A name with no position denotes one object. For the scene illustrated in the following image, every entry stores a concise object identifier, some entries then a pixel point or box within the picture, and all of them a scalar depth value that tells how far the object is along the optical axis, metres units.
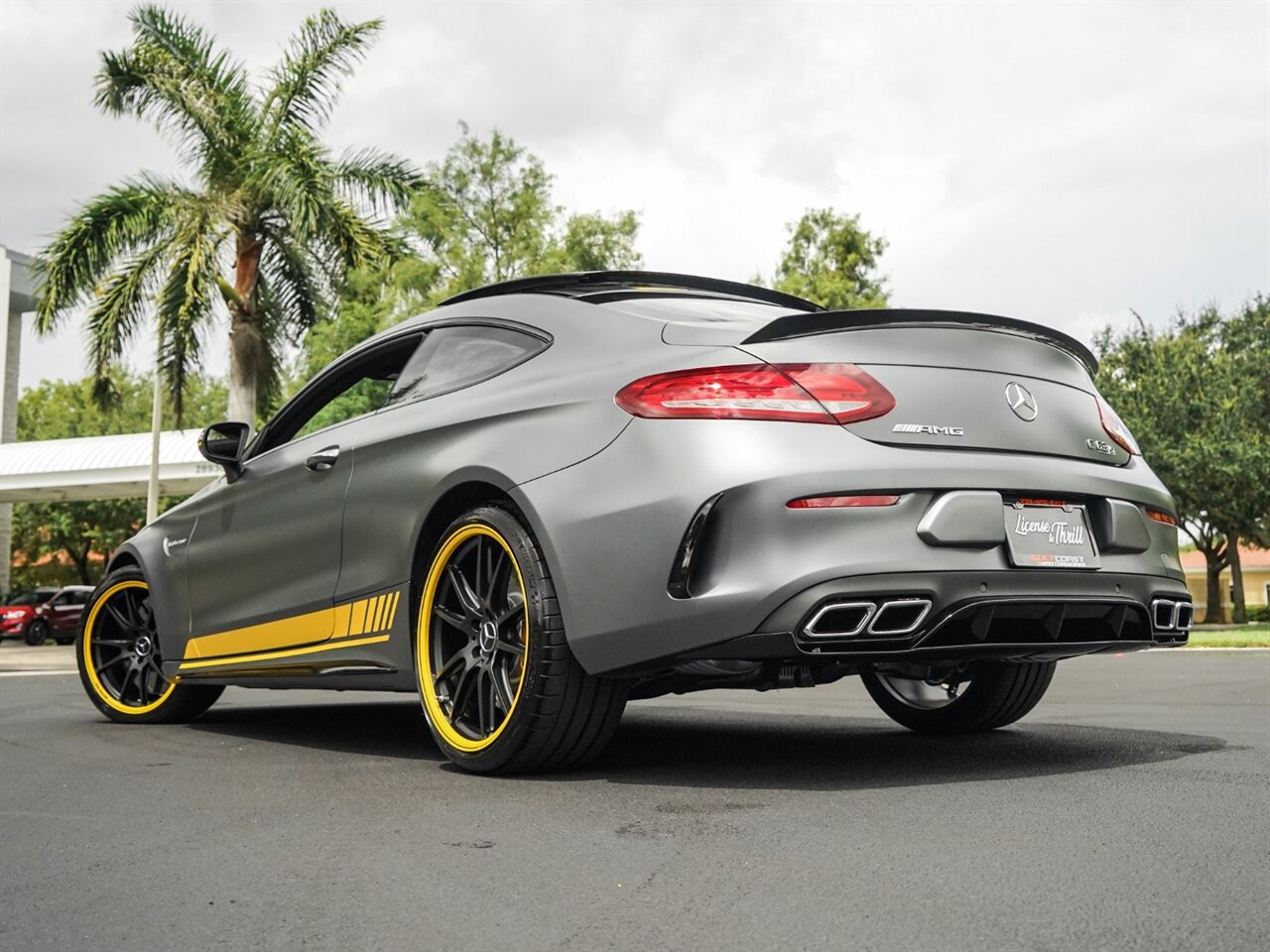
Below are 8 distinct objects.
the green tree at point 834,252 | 40.97
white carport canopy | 43.03
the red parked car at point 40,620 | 37.78
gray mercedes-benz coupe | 3.93
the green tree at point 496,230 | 31.06
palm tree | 21.72
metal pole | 33.33
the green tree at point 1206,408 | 37.84
